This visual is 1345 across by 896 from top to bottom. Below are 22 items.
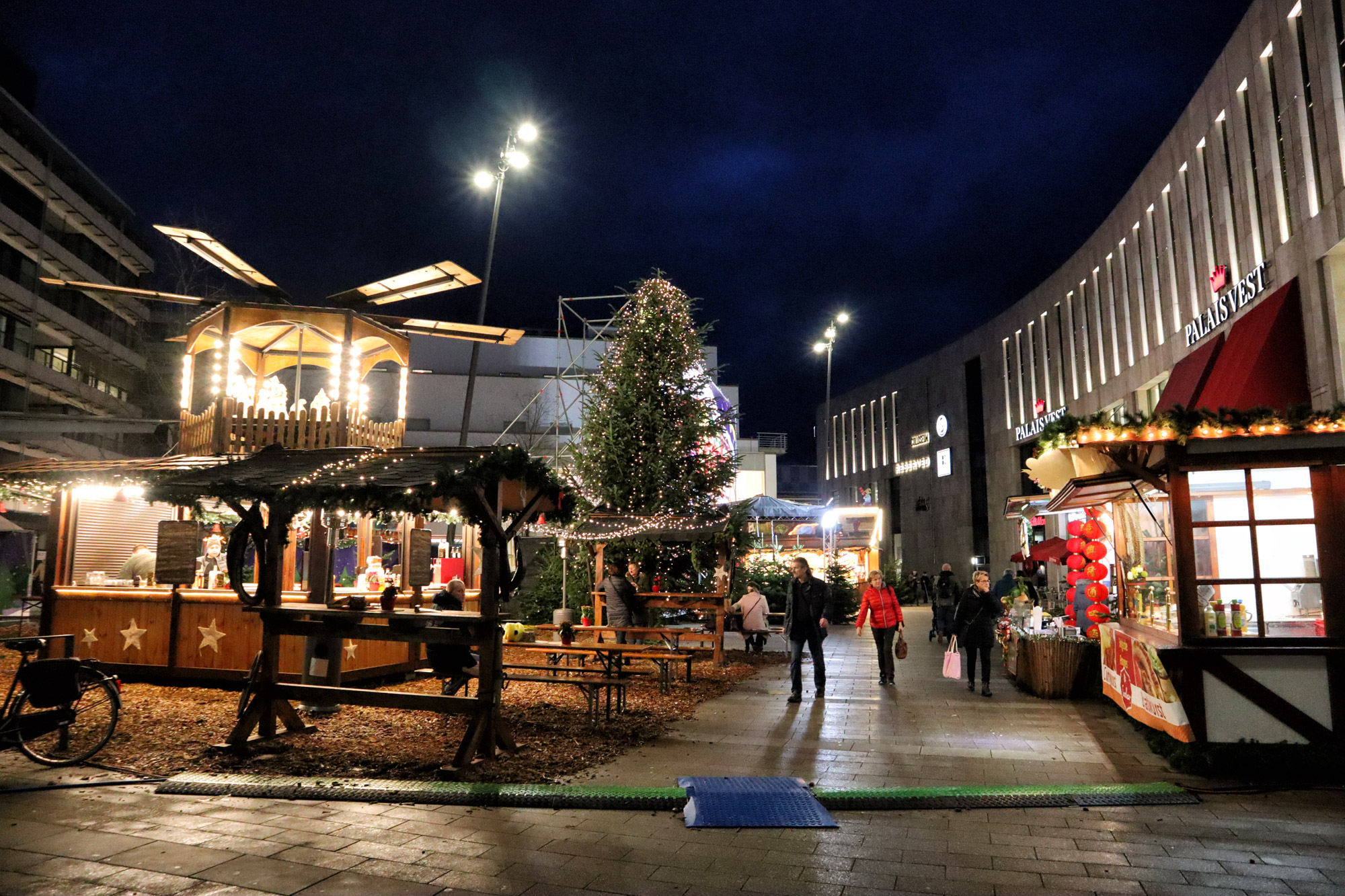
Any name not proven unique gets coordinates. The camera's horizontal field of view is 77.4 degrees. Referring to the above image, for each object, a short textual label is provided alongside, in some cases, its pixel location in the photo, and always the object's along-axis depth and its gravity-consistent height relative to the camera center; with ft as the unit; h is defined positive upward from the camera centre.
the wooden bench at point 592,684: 28.12 -4.43
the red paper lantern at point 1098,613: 33.81 -2.40
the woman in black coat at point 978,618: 37.86 -2.91
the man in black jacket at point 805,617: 35.99 -2.70
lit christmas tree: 60.75 +9.59
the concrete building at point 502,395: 112.98 +22.17
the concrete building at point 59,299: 119.85 +42.43
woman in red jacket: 40.14 -3.05
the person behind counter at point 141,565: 40.83 -0.41
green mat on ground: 19.72 -5.72
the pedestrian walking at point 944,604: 58.49 -3.68
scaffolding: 90.68 +23.20
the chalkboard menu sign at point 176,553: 33.42 +0.14
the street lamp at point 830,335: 102.00 +28.32
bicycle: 22.52 -4.08
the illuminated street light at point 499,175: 51.57 +25.15
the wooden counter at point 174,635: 37.11 -3.51
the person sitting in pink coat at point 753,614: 52.16 -3.67
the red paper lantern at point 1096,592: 34.40 -1.58
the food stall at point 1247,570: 23.07 -0.49
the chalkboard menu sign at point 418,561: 35.45 -0.20
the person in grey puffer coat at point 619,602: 43.57 -2.43
